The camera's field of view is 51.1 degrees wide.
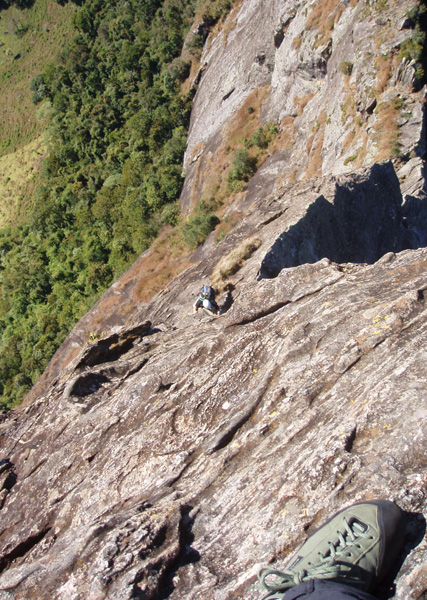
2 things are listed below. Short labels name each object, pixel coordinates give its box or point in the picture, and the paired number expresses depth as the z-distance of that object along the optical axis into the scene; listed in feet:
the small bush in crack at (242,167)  155.43
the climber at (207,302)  50.19
